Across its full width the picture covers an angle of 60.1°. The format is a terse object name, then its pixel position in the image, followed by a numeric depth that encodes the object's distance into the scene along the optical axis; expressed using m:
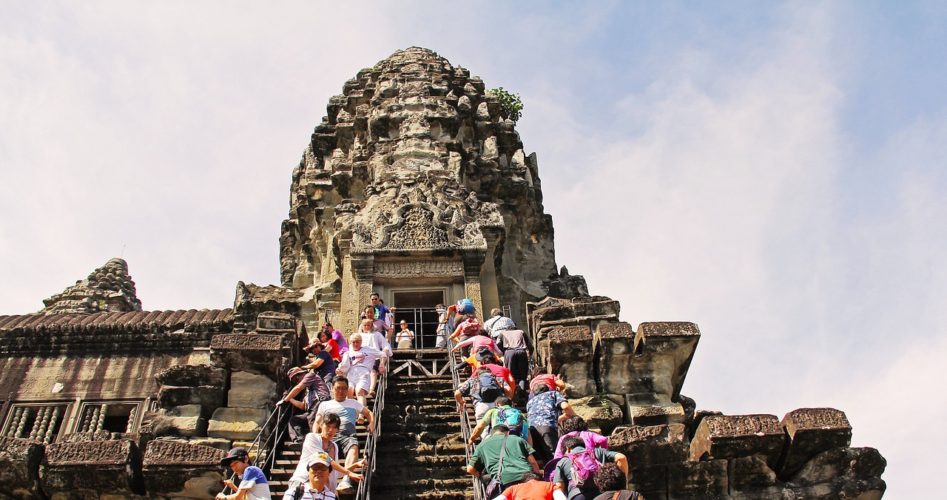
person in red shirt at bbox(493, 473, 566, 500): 6.01
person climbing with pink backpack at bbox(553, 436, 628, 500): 6.25
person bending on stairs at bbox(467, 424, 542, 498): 6.50
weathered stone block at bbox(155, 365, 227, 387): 9.66
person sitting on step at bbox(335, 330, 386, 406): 9.68
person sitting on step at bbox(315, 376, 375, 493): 7.40
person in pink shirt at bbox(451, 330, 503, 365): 10.03
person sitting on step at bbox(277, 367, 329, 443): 8.66
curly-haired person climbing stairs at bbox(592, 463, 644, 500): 5.61
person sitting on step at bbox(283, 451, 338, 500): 6.39
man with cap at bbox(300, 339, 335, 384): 9.65
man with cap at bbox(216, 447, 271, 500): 6.50
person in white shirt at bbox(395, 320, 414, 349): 13.66
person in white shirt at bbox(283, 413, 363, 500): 6.59
